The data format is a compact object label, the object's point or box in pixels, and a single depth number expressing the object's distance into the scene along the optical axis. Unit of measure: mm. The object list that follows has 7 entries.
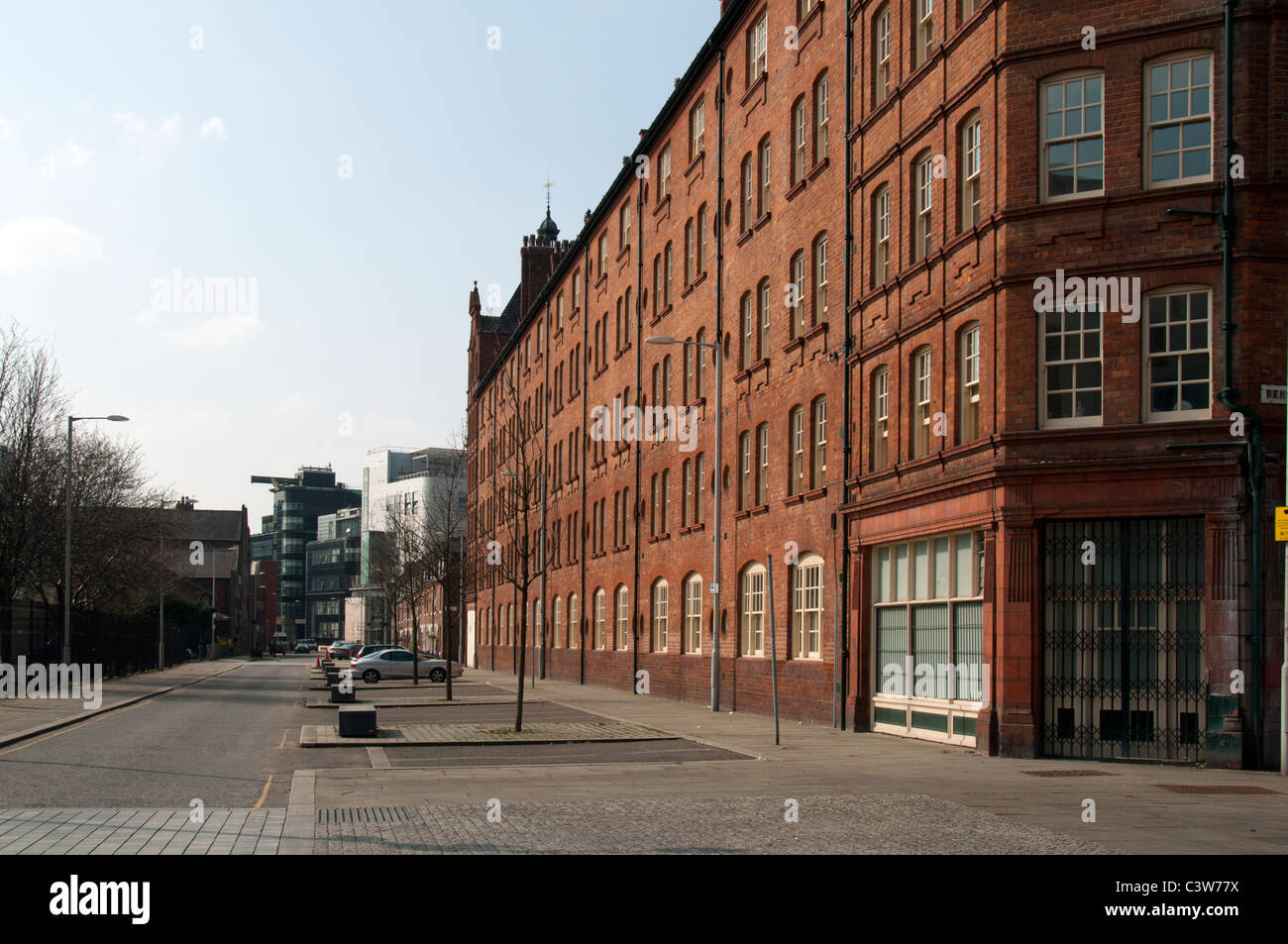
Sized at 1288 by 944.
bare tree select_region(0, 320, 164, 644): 48688
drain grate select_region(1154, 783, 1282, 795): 15891
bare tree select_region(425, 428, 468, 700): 43697
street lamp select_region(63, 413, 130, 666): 43188
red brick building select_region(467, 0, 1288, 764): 19062
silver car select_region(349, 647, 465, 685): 56500
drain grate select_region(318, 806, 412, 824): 13195
